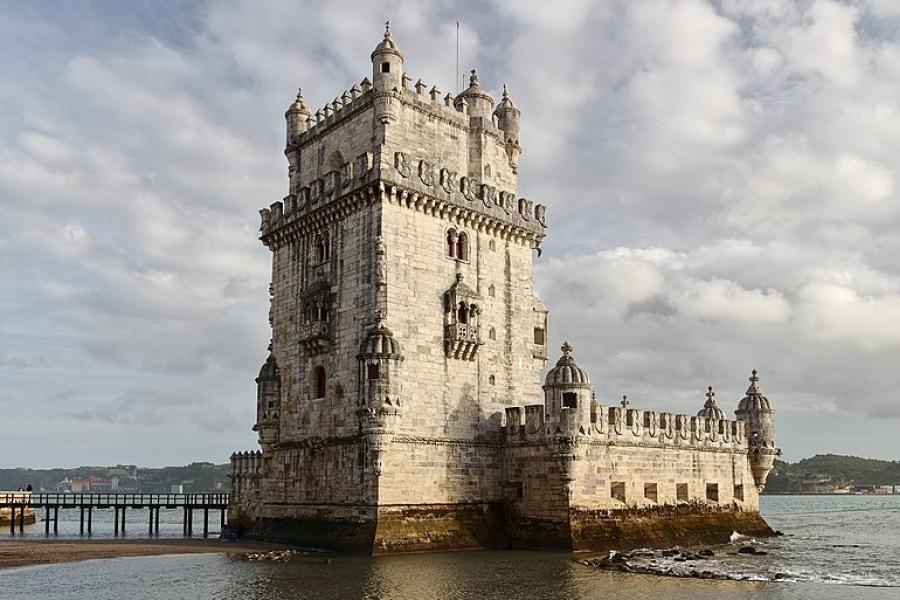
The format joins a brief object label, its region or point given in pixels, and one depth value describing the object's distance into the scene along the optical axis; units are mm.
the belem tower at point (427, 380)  37688
